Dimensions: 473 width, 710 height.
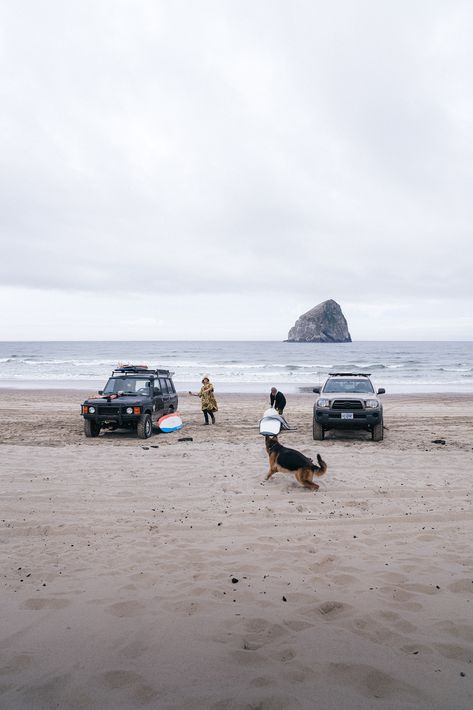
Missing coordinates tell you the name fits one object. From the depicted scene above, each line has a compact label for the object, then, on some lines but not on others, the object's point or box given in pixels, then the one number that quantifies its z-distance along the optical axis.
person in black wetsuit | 14.91
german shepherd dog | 7.51
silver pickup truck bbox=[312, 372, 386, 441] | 11.70
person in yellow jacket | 15.44
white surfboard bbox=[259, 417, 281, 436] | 8.76
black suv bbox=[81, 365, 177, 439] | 12.38
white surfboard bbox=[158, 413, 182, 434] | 13.76
